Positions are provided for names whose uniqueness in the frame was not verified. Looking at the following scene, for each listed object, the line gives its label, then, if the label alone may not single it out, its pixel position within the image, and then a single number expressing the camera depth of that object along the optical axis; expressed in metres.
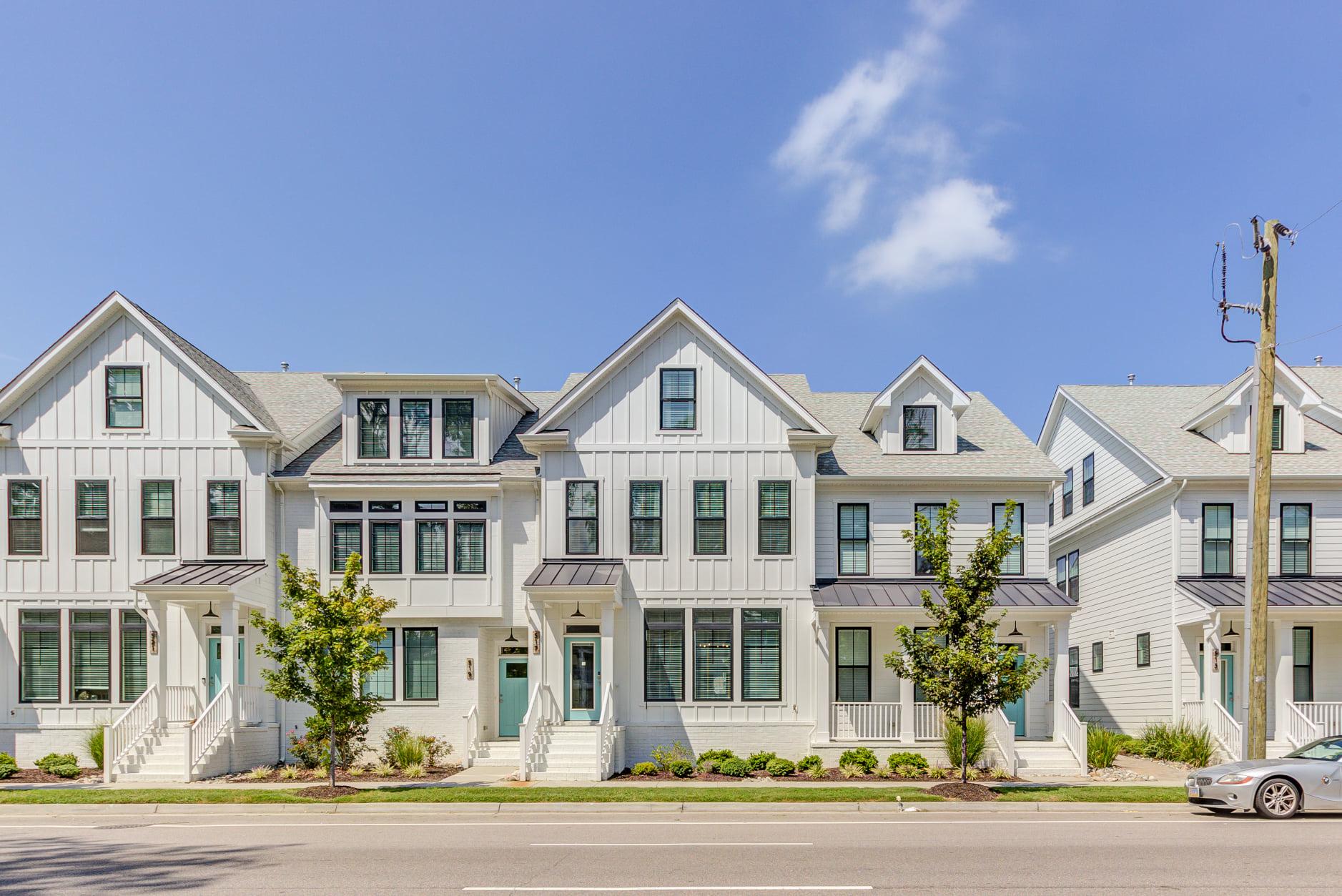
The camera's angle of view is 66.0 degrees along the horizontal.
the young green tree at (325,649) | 18.41
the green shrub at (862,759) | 22.02
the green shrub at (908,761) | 21.79
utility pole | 18.31
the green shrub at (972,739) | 20.91
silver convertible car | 15.57
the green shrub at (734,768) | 22.03
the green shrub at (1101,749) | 22.25
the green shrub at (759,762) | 22.30
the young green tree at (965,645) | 18.30
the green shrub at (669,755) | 22.30
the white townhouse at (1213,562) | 23.61
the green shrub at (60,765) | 22.48
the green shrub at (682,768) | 21.77
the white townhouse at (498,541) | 23.75
